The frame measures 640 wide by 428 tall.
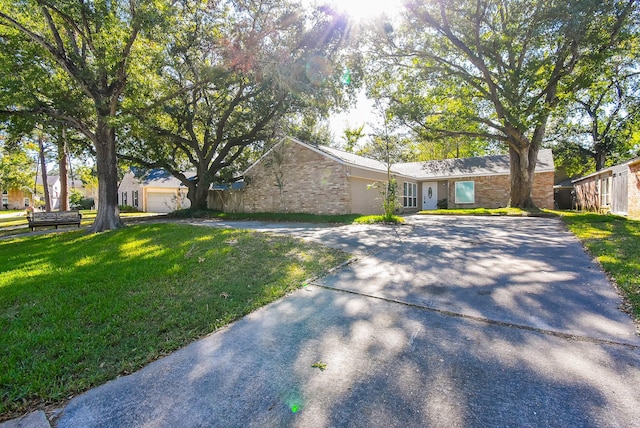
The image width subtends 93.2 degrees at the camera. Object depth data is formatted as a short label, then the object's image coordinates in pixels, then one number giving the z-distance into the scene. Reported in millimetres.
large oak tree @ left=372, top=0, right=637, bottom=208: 11469
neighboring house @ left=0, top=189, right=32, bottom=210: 41203
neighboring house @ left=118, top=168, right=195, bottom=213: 27719
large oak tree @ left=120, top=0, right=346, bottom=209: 11430
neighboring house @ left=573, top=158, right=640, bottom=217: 12984
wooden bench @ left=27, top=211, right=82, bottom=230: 12750
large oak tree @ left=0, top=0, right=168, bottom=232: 9039
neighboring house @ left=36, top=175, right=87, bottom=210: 42569
